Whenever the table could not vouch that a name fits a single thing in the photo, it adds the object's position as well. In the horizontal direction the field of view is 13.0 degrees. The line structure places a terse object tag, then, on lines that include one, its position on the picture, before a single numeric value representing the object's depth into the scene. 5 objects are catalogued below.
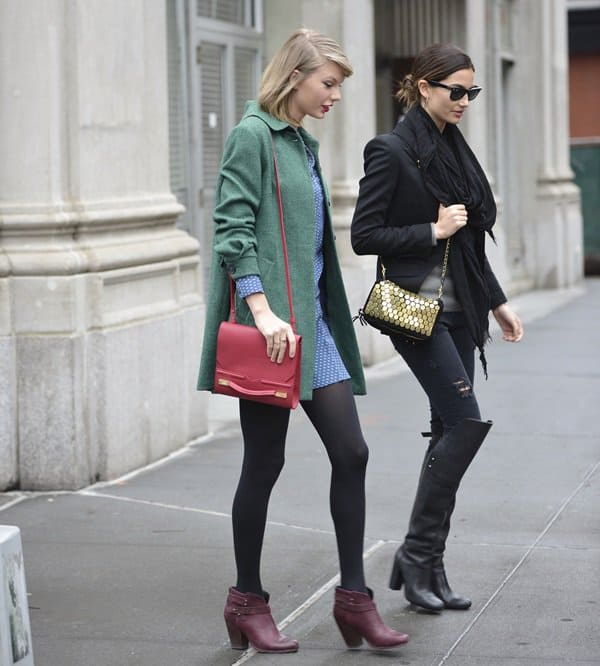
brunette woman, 8.37
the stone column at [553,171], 33.52
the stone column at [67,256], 11.91
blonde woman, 7.61
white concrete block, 6.24
